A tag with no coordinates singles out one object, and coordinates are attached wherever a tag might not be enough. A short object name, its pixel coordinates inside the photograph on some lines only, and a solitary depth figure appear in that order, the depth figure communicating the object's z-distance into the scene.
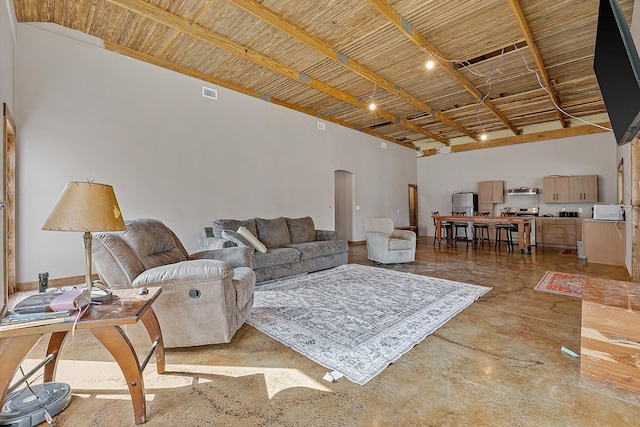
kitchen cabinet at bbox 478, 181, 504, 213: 9.08
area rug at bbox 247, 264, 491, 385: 2.12
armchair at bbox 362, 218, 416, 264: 5.32
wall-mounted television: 1.66
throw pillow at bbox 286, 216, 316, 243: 5.26
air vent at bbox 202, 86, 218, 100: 5.36
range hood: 8.47
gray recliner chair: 2.03
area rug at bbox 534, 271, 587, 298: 3.58
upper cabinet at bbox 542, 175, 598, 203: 7.59
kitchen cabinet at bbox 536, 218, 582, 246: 7.54
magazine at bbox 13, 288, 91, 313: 1.29
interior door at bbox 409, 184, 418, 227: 11.45
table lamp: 1.40
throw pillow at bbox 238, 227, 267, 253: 4.08
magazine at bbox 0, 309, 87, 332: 1.20
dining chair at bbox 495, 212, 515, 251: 7.10
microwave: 5.38
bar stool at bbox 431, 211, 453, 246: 8.12
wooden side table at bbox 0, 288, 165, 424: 1.24
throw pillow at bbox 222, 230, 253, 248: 3.98
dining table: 6.64
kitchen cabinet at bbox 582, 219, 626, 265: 5.29
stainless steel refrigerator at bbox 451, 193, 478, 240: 9.42
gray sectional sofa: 4.08
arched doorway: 8.62
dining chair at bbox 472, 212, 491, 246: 7.97
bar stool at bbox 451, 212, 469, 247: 8.08
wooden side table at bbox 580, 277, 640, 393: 1.67
